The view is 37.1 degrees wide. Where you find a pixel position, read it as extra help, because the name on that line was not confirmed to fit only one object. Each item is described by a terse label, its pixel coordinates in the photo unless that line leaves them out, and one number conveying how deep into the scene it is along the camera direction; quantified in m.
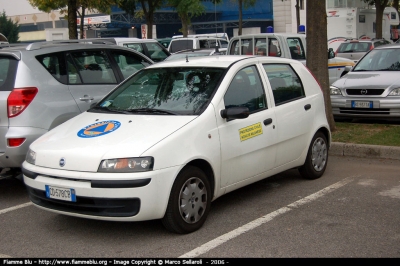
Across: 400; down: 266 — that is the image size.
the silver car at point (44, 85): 6.73
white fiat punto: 5.16
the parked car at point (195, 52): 15.49
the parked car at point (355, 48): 27.22
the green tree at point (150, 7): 27.19
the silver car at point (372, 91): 10.68
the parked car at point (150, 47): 16.81
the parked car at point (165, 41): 32.19
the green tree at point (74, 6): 15.13
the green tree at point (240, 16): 35.21
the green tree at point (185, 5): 31.06
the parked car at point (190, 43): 24.34
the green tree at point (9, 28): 54.16
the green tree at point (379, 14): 32.34
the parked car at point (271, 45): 13.98
